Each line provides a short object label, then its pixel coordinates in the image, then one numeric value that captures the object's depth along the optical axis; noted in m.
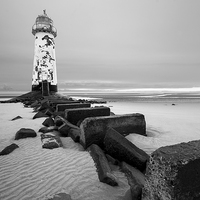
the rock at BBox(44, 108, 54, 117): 7.81
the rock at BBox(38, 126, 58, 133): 4.93
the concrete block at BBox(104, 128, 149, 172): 2.75
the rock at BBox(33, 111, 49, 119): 7.32
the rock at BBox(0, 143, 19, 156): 3.48
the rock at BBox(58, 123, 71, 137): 4.73
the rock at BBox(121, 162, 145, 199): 1.92
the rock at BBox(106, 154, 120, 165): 2.99
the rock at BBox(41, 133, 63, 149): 3.72
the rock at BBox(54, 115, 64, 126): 5.30
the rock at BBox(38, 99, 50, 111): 9.20
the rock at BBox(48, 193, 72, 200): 2.04
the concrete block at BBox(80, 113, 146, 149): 3.72
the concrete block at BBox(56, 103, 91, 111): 7.63
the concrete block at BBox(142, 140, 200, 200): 1.49
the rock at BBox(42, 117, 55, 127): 5.61
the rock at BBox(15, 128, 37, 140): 4.41
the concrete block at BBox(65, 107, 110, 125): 5.53
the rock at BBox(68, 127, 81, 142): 4.14
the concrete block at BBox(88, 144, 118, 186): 2.38
